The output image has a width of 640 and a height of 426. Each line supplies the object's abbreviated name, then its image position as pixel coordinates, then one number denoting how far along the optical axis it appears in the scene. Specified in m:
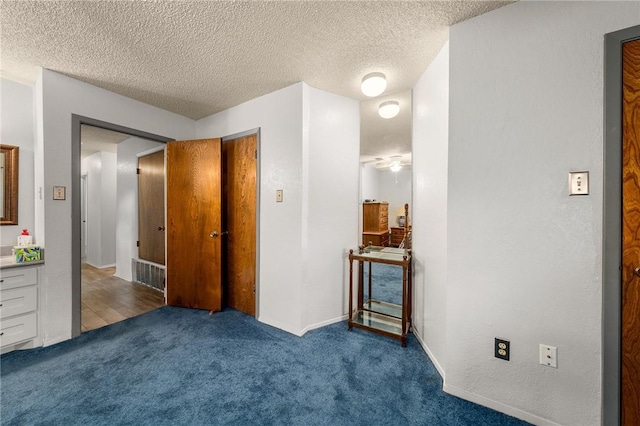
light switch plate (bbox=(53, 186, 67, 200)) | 2.12
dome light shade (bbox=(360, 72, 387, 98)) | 2.06
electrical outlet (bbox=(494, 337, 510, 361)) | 1.42
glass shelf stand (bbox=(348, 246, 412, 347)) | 2.14
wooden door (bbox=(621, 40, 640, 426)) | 1.15
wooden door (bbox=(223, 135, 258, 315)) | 2.69
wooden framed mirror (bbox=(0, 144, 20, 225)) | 2.24
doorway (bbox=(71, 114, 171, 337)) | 2.21
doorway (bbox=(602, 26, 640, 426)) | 1.16
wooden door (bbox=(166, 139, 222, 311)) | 2.76
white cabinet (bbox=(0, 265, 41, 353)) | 1.90
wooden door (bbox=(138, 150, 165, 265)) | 3.49
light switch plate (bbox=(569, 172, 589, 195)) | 1.24
